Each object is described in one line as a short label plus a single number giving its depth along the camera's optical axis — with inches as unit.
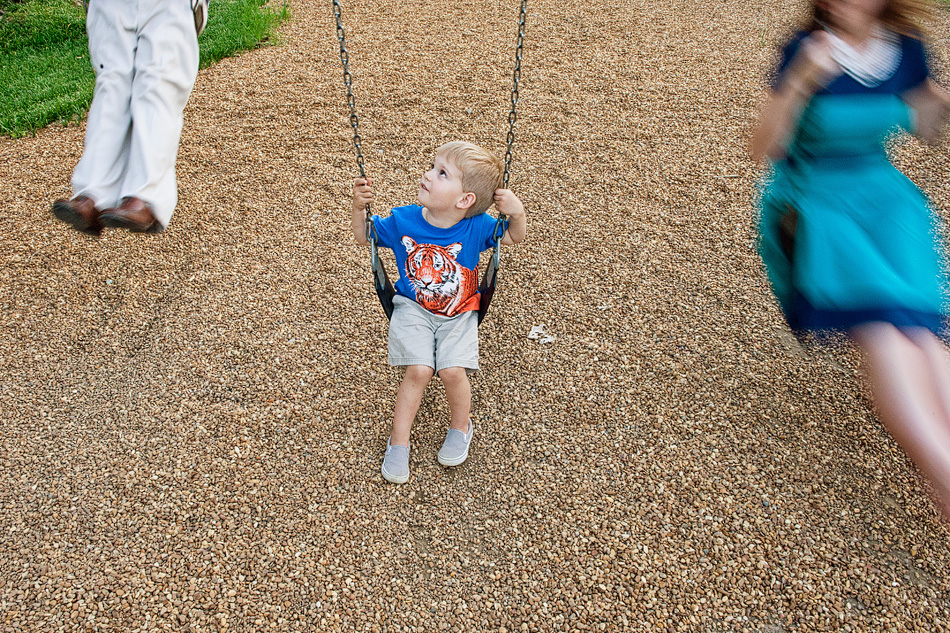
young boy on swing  82.4
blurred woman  74.3
